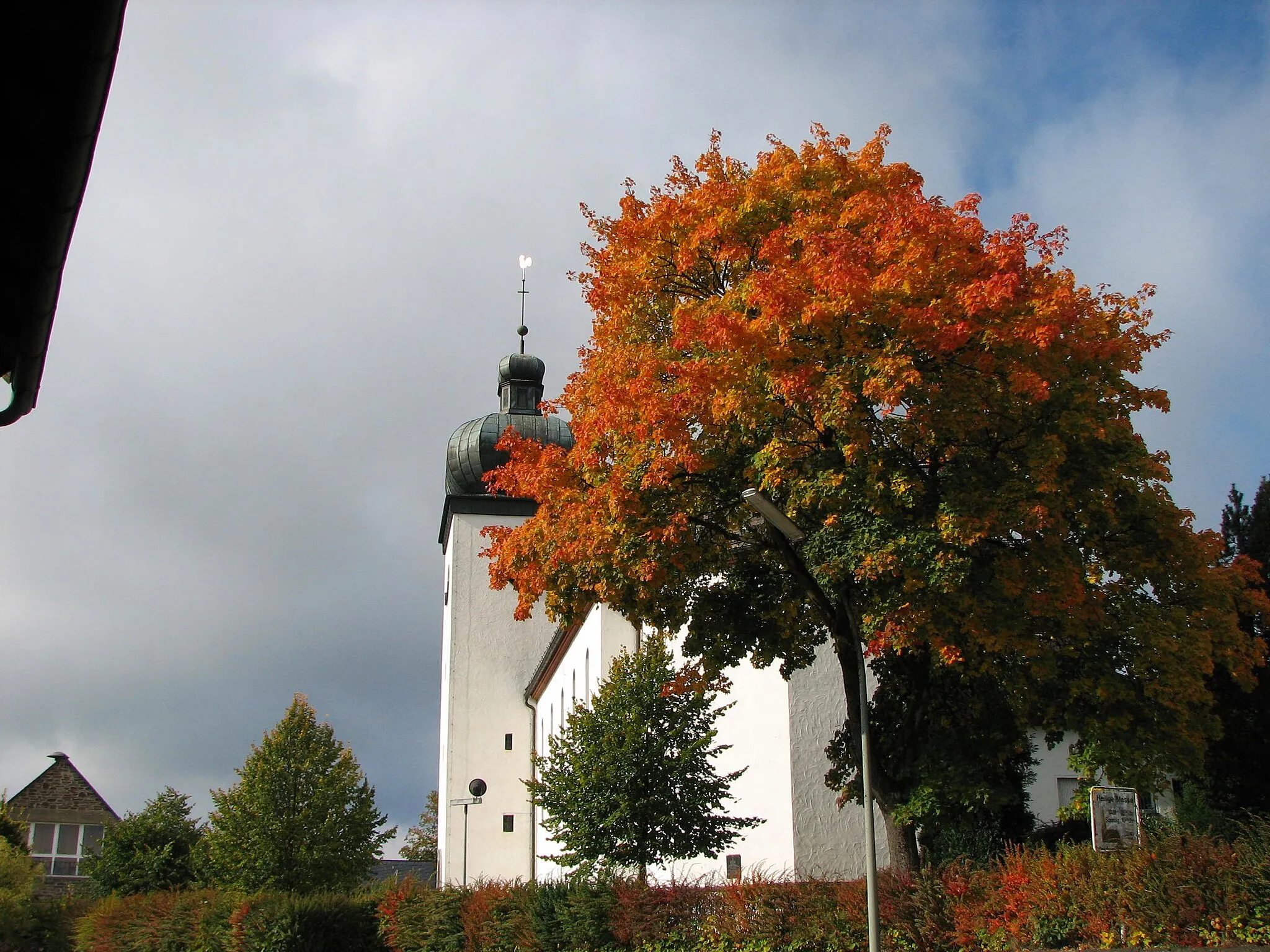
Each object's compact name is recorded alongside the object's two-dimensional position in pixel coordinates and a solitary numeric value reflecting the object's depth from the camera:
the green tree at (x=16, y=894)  24.36
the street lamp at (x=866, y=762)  13.35
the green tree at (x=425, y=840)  84.56
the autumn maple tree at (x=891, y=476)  15.02
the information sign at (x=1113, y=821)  14.38
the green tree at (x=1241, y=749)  23.17
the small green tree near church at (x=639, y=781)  23.48
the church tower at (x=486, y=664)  48.47
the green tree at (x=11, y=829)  38.09
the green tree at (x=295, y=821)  38.34
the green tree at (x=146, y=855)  48.09
